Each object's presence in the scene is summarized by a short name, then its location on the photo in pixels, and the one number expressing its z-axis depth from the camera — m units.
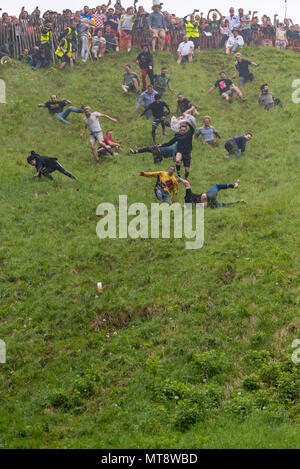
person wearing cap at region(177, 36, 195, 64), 31.16
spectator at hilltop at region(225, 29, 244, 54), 32.17
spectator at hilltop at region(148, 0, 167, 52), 30.19
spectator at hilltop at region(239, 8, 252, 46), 32.12
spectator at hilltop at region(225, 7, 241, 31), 32.41
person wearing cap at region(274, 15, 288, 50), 32.97
